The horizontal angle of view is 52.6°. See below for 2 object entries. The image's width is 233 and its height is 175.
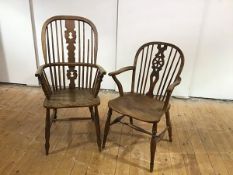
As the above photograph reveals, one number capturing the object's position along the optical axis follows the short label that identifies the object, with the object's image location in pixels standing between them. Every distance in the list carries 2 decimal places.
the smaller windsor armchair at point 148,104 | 1.76
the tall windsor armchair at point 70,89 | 1.84
